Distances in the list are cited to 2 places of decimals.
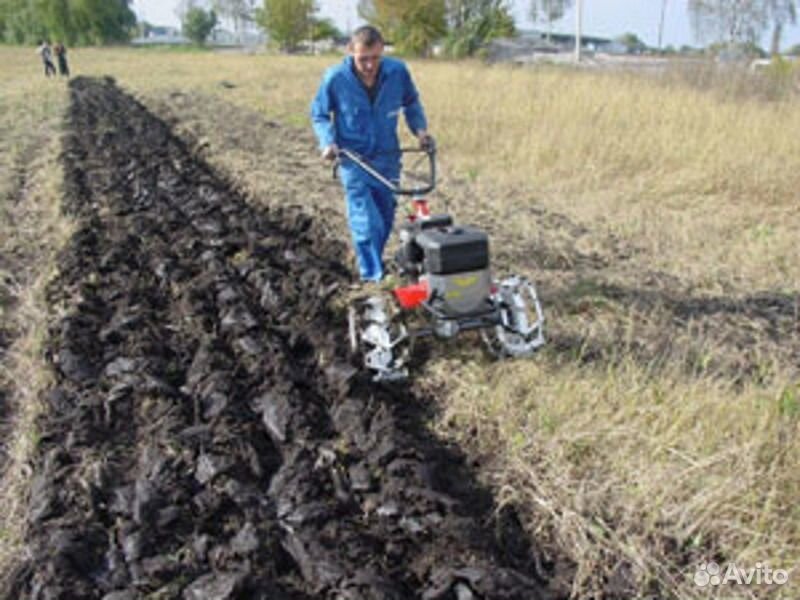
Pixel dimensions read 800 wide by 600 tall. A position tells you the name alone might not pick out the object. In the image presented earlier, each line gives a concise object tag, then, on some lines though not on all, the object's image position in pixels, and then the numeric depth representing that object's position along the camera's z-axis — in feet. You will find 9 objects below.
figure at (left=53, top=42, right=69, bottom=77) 81.20
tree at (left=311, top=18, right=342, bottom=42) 195.34
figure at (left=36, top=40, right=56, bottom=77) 80.79
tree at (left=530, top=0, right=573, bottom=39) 189.37
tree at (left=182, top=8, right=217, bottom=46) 251.60
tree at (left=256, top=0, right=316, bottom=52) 188.75
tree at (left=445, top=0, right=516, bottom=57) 96.99
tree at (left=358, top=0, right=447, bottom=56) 110.01
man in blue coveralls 14.01
